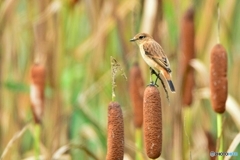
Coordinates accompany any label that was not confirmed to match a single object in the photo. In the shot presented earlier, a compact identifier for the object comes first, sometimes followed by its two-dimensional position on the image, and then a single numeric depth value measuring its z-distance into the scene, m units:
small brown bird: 7.17
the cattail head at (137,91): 7.58
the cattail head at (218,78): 7.42
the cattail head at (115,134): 7.12
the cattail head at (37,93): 7.99
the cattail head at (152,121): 7.10
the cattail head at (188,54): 7.84
